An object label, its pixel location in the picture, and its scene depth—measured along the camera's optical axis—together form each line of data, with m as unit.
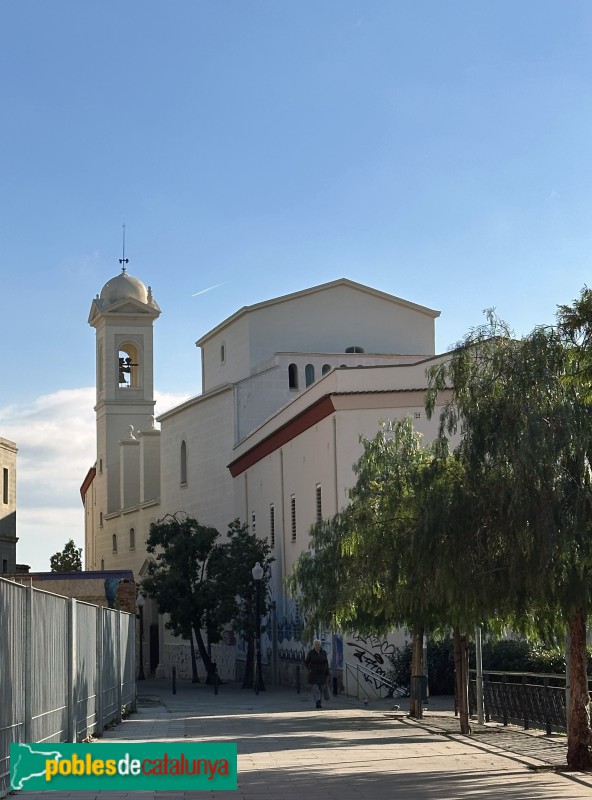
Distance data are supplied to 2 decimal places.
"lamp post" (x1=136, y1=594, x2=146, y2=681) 57.00
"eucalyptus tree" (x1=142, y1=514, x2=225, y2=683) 47.47
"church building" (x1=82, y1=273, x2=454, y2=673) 37.12
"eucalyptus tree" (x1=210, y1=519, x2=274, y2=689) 45.66
